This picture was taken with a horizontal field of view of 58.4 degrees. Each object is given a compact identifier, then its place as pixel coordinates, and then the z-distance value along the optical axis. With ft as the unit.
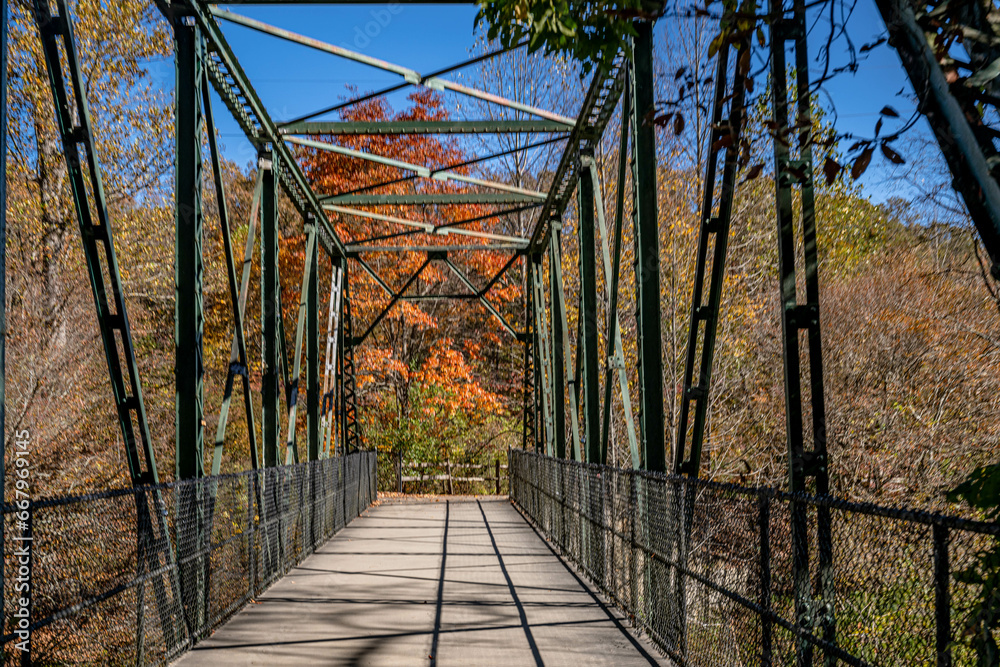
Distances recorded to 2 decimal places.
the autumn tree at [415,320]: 83.41
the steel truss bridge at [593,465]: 11.23
